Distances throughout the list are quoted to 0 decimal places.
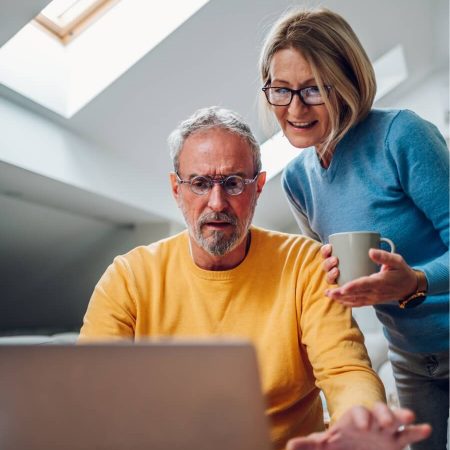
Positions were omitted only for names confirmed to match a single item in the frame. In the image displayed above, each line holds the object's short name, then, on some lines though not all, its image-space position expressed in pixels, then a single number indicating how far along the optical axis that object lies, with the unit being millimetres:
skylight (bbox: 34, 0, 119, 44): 1650
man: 1074
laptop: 540
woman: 1027
